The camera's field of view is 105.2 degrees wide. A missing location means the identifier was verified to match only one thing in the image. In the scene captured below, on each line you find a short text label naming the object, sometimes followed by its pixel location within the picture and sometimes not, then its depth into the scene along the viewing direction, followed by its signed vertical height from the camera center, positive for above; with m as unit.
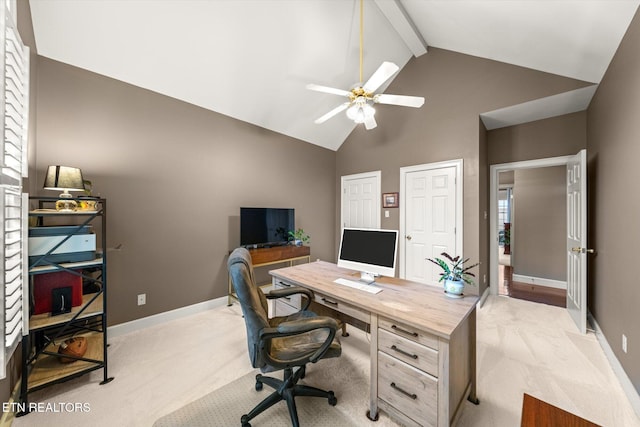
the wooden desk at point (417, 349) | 1.27 -0.77
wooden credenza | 3.34 -0.62
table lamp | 1.73 +0.21
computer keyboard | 1.77 -0.55
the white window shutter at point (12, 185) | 1.06 +0.13
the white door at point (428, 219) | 3.57 -0.08
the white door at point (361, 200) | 4.47 +0.26
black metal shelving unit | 1.62 -0.89
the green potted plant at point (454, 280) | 1.62 -0.45
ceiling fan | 2.09 +1.10
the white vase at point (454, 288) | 1.62 -0.49
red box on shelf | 1.72 -0.54
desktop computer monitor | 1.82 -0.30
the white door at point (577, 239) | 2.62 -0.28
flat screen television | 3.42 -0.20
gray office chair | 1.30 -0.82
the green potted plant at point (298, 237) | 3.93 -0.41
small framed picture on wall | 4.18 +0.24
